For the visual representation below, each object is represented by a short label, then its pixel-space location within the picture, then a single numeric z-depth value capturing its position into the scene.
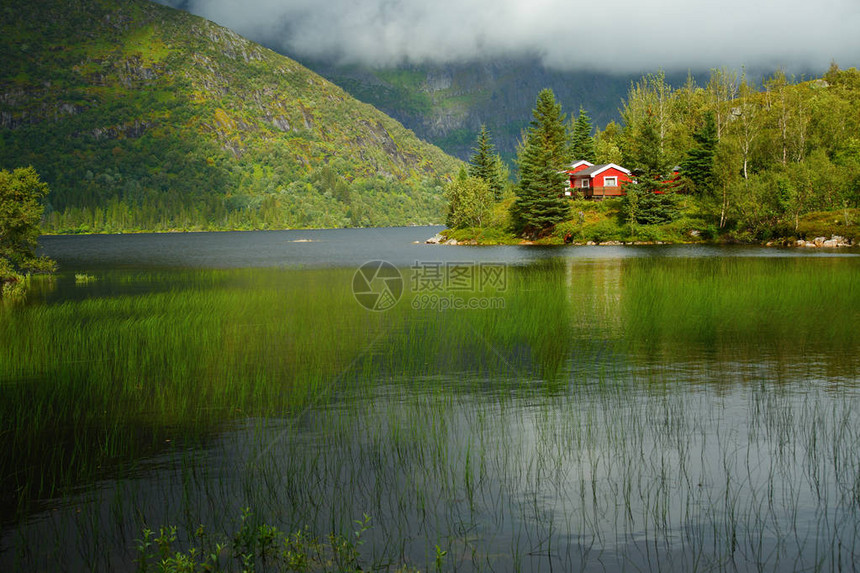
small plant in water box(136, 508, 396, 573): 7.91
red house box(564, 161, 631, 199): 115.31
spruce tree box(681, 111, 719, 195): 101.50
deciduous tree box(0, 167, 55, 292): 41.38
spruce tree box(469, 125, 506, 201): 136.62
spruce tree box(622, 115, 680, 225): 97.62
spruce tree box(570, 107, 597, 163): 140.25
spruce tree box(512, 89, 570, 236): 105.25
